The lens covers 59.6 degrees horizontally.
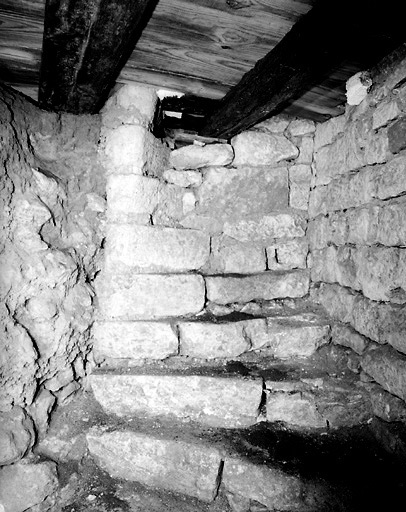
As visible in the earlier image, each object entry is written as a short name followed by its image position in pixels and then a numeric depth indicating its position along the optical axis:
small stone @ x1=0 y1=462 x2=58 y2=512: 1.73
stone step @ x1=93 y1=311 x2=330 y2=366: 2.05
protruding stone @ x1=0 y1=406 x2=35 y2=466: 1.69
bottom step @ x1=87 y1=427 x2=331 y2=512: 1.64
